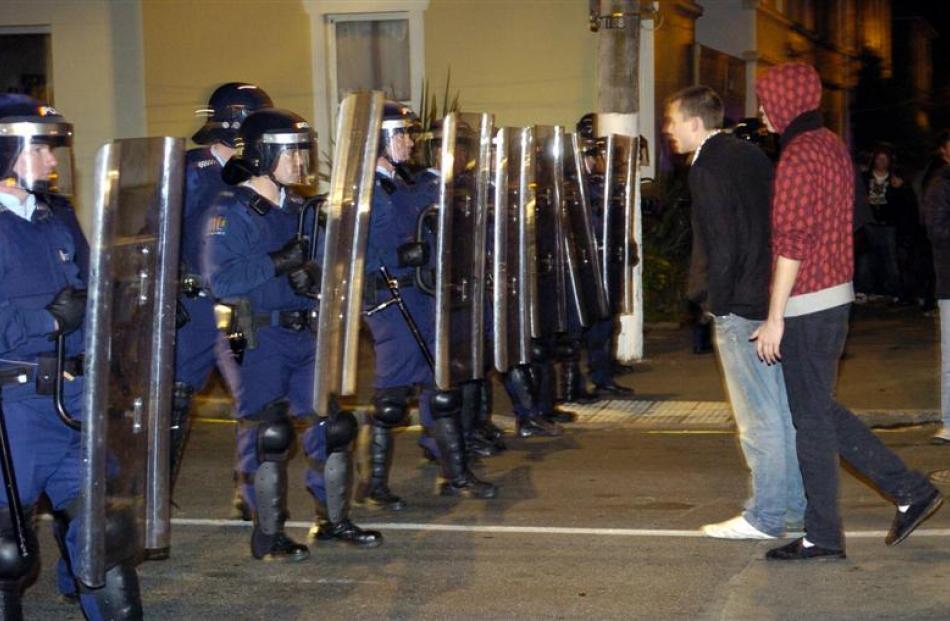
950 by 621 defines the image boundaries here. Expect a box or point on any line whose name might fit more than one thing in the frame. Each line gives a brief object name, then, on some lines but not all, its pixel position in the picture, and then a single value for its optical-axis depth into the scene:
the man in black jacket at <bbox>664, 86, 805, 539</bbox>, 6.42
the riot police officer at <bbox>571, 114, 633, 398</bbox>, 10.29
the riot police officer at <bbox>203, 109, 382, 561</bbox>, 6.37
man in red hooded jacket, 6.00
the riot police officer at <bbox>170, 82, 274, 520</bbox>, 7.23
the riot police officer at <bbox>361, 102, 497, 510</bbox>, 7.25
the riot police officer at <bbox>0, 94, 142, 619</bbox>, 4.79
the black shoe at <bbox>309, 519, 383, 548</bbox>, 6.84
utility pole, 12.13
